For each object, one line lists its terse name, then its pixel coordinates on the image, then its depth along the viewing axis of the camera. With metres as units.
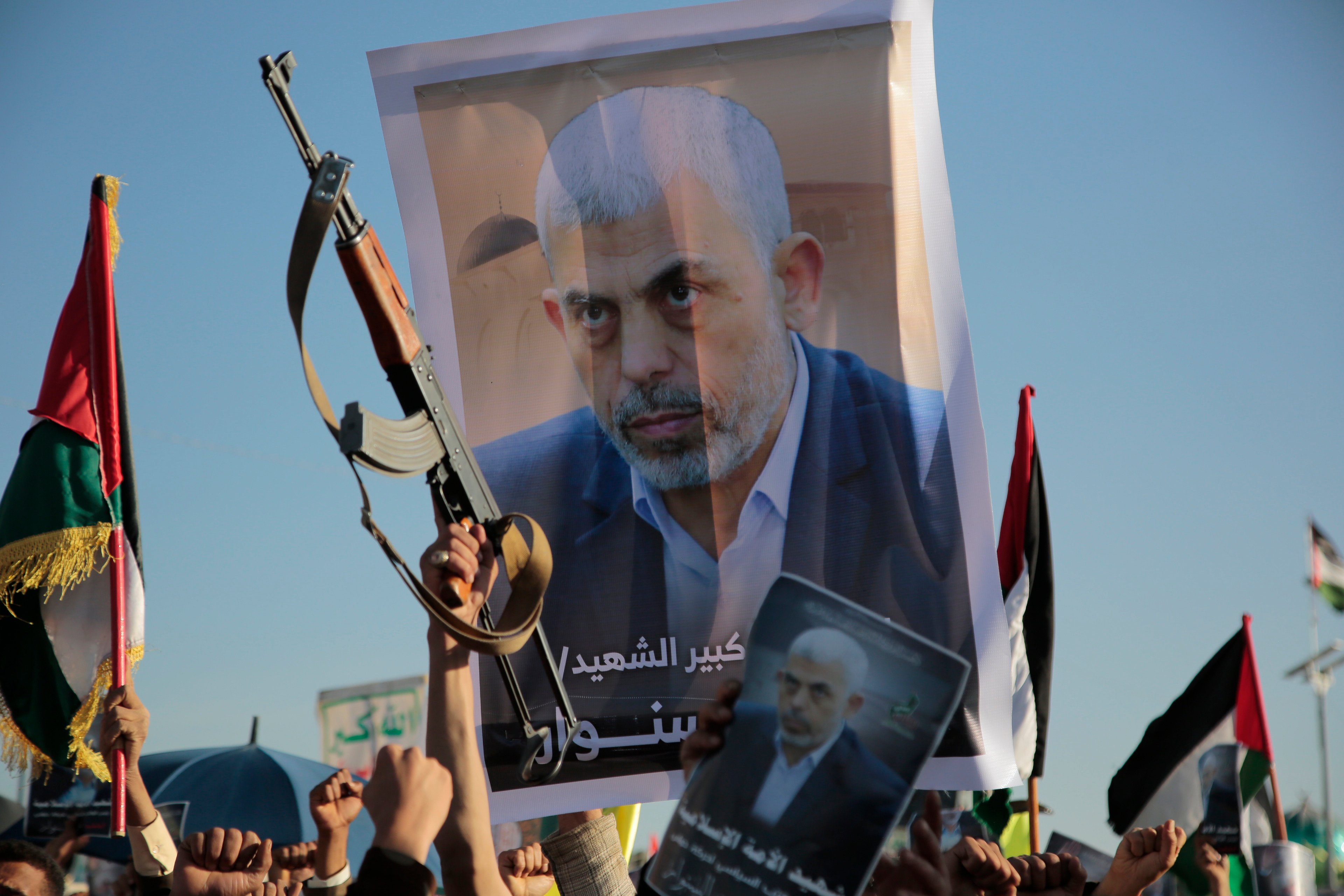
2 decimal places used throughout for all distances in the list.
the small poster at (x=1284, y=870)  7.74
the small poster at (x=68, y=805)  8.35
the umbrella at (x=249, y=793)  10.03
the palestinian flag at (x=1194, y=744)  7.71
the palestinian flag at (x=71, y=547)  4.81
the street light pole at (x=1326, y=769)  18.80
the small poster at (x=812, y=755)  3.03
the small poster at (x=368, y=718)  20.25
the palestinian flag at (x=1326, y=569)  15.95
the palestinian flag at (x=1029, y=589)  6.64
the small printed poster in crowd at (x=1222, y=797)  7.35
